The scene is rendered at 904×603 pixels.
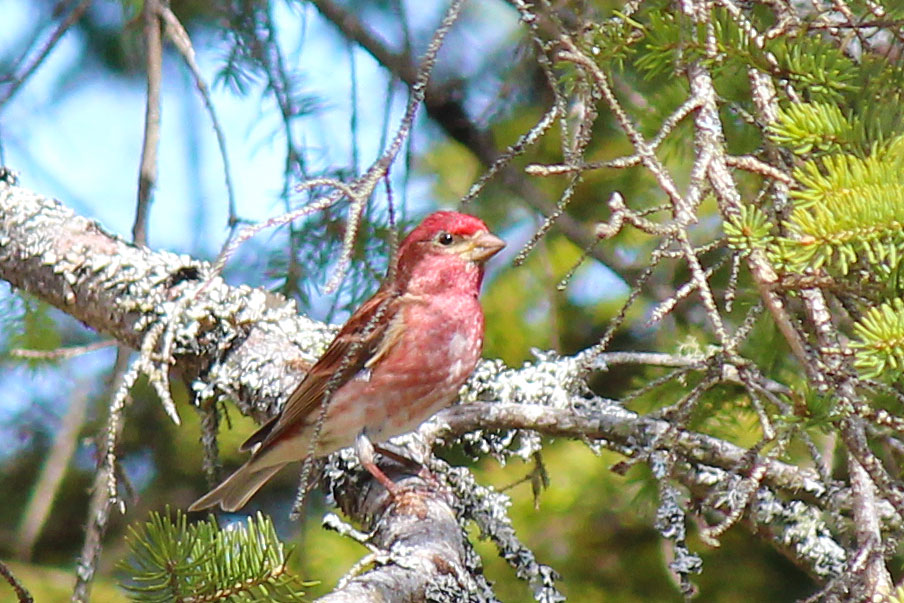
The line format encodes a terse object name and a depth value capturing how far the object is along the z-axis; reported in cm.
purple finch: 754
